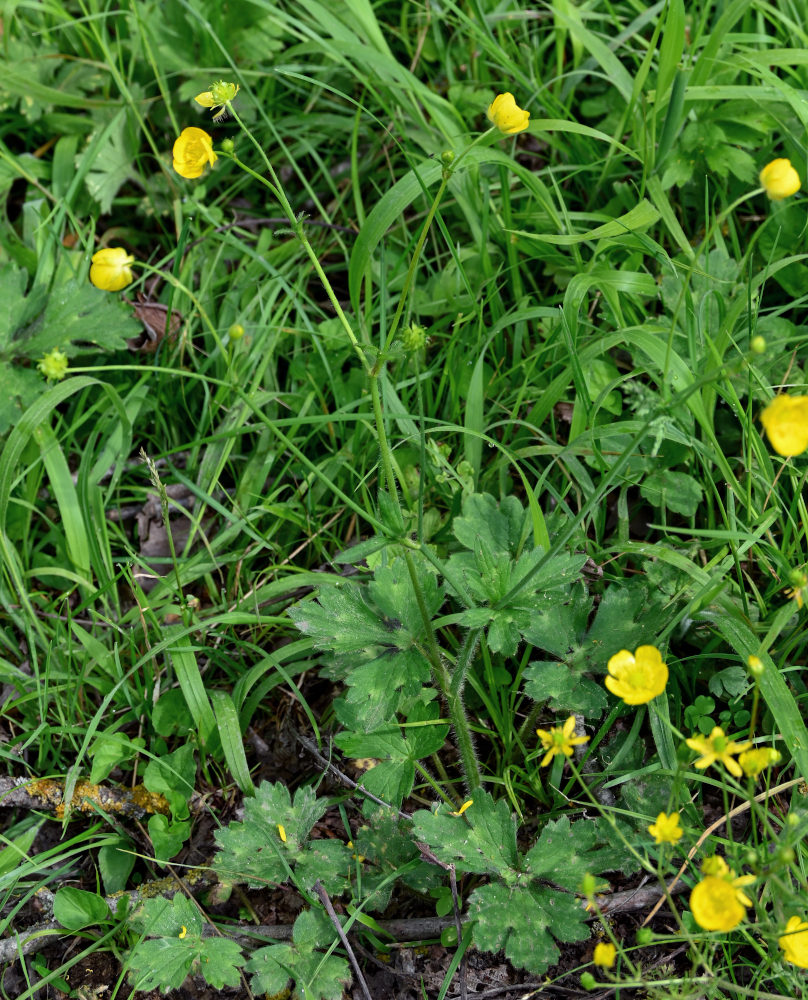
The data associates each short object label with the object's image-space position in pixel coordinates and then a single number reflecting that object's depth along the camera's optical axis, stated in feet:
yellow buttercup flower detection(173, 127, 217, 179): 3.89
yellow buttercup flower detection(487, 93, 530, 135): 3.85
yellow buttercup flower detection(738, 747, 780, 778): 3.64
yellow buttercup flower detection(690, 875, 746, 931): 3.63
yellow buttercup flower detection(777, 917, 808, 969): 3.68
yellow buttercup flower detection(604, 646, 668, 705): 3.76
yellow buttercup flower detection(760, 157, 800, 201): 3.70
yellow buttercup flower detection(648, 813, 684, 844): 3.67
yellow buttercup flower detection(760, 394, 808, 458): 3.60
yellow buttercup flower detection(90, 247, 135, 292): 4.15
